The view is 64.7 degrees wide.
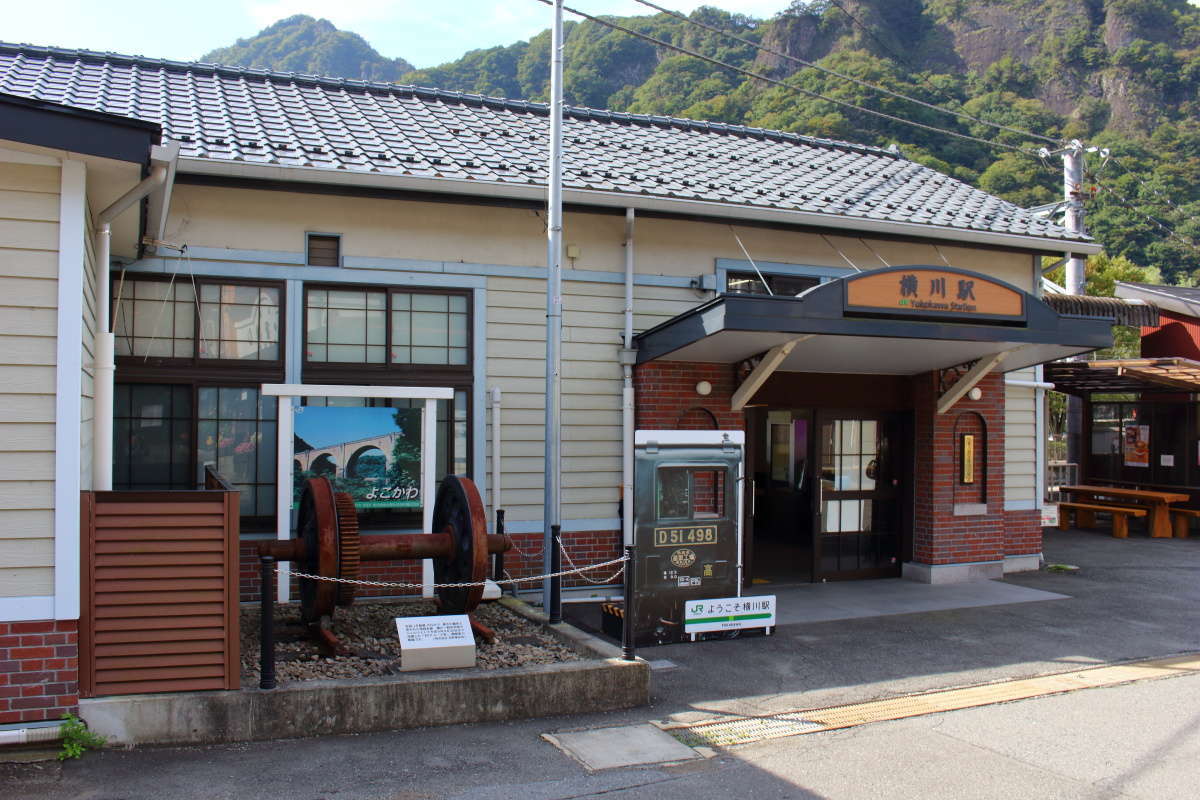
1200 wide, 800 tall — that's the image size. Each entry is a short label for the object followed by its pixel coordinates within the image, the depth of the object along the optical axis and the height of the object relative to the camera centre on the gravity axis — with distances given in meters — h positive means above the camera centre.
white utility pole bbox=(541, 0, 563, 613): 8.31 +0.99
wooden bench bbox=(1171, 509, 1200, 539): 16.52 -1.60
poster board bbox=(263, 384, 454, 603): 8.54 -0.11
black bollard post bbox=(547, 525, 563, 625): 7.93 -1.33
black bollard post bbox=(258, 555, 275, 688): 5.89 -1.40
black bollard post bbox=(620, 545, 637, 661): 6.88 -1.43
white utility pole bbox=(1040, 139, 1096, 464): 17.08 +4.29
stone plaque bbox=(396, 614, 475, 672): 6.42 -1.50
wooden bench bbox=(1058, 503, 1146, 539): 16.39 -1.54
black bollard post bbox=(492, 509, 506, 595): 9.21 -1.34
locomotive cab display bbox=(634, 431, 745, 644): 8.21 -0.92
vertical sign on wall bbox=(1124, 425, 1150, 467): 18.03 -0.33
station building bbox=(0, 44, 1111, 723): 8.78 +1.10
